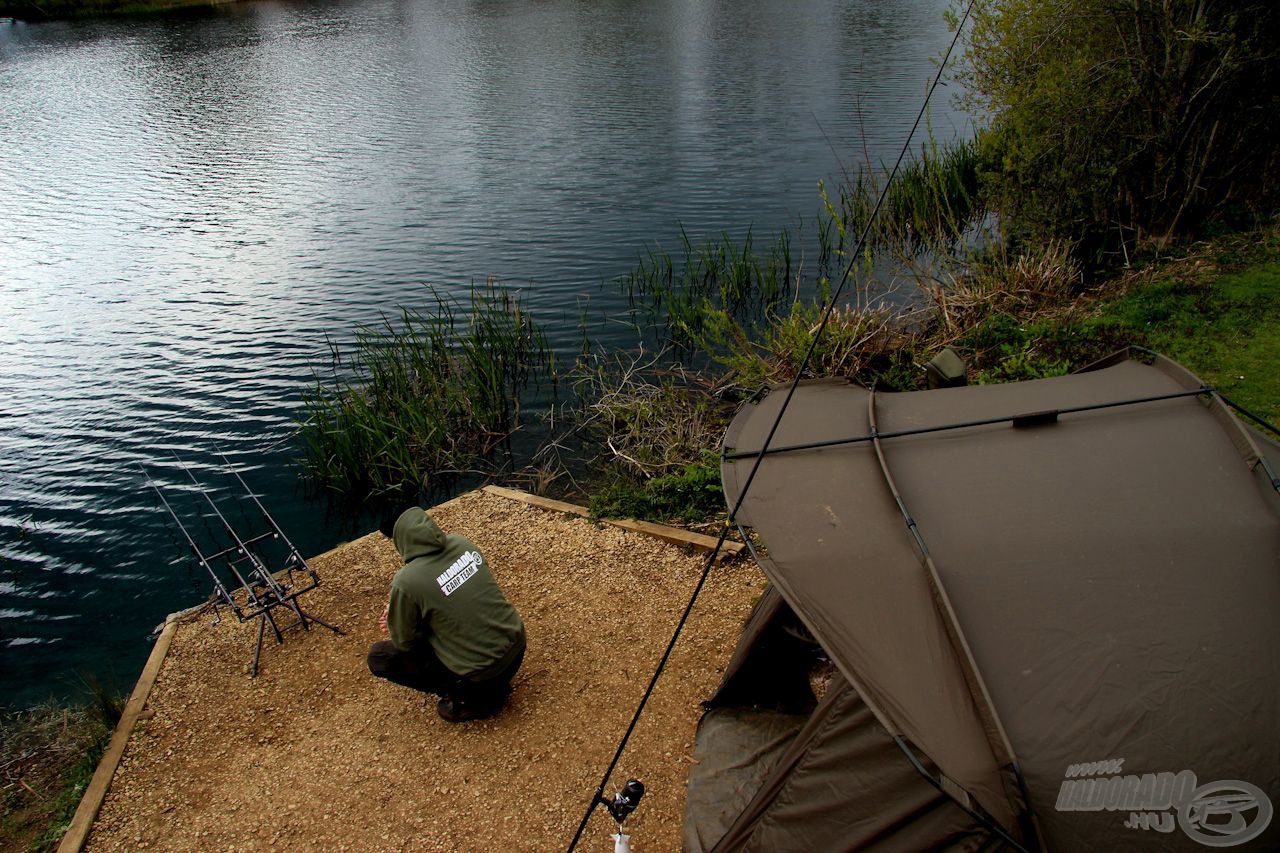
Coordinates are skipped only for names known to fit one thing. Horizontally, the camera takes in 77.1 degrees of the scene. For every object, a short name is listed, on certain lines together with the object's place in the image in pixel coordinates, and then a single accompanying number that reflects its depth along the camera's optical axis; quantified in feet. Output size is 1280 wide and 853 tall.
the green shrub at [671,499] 28.42
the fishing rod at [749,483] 14.11
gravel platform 17.74
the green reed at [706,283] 46.39
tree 39.86
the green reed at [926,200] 50.75
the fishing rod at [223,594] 23.07
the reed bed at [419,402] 35.73
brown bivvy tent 10.20
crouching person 18.75
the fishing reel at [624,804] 13.83
